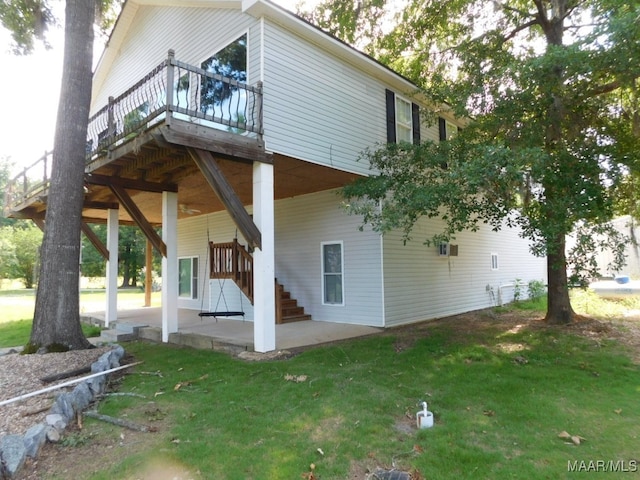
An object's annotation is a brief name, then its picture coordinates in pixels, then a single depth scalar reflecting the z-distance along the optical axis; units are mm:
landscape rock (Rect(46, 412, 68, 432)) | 3516
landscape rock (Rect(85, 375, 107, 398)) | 4570
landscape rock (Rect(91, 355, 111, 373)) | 5266
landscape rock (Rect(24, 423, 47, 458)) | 3103
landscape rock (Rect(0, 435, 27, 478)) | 2855
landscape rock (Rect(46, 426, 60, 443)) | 3373
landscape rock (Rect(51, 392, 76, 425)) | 3764
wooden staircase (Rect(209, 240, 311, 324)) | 8086
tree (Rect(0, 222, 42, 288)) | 32812
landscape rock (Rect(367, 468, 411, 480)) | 2729
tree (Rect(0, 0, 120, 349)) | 6355
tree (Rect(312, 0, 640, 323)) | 5383
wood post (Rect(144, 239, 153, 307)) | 13871
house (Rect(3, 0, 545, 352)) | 6234
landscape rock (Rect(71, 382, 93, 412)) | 4038
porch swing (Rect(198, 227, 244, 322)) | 10945
